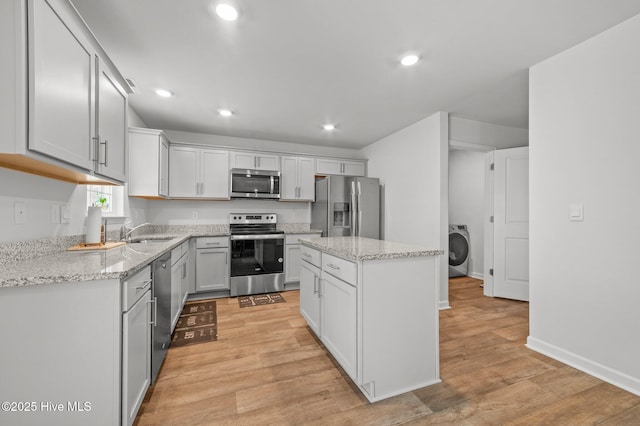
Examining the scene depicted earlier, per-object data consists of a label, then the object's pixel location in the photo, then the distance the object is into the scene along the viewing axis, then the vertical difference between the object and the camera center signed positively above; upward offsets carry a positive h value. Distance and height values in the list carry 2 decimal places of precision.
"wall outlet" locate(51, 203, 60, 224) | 1.83 -0.01
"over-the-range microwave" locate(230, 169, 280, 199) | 4.07 +0.45
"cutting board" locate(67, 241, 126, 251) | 1.90 -0.25
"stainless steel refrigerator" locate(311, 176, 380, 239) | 4.27 +0.10
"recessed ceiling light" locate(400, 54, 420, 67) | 2.20 +1.28
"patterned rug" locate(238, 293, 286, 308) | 3.56 -1.19
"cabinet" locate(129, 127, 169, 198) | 3.17 +0.59
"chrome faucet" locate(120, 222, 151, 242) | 2.81 -0.23
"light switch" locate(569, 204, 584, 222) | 2.01 +0.02
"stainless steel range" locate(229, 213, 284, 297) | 3.81 -0.70
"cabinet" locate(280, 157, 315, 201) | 4.41 +0.57
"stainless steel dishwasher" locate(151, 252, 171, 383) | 1.79 -0.74
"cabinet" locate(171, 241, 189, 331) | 2.51 -0.71
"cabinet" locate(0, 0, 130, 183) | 1.06 +0.56
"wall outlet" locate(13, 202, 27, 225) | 1.51 -0.01
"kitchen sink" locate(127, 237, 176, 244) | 2.89 -0.30
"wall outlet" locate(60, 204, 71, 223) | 1.94 -0.01
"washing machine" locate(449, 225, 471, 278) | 4.93 -0.67
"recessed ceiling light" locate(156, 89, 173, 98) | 2.82 +1.27
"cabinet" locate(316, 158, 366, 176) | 4.66 +0.83
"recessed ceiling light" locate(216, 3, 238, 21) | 1.67 +1.28
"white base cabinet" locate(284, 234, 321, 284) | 4.11 -0.70
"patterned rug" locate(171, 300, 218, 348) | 2.50 -1.18
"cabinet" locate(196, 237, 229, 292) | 3.67 -0.70
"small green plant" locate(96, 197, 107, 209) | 2.44 +0.09
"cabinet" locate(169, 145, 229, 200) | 3.83 +0.58
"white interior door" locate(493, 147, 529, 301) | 3.60 -0.13
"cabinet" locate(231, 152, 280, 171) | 4.12 +0.81
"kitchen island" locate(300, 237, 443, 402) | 1.67 -0.67
